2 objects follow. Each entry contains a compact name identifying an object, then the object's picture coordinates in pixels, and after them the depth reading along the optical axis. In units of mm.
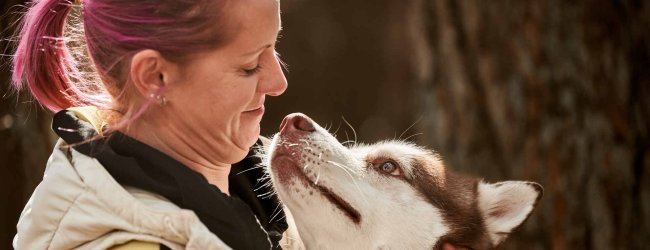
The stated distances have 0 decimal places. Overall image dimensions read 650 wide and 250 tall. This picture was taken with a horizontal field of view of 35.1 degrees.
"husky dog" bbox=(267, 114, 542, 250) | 3035
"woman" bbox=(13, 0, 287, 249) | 2289
